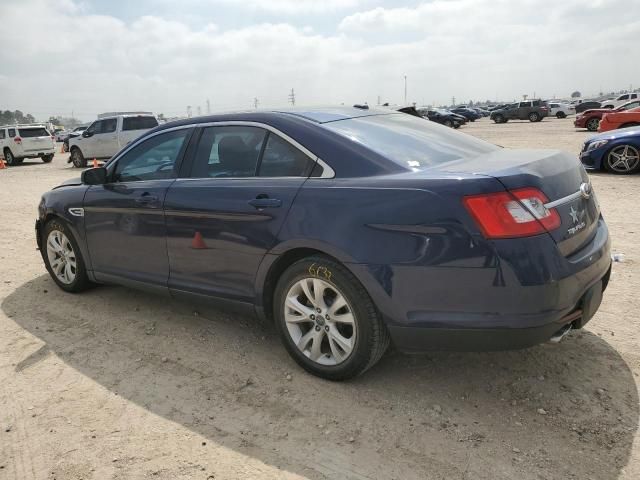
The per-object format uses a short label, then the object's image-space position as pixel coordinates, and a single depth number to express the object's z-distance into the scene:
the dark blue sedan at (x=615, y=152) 10.54
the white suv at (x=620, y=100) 35.16
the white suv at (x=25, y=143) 23.47
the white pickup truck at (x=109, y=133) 19.09
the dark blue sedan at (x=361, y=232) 2.56
